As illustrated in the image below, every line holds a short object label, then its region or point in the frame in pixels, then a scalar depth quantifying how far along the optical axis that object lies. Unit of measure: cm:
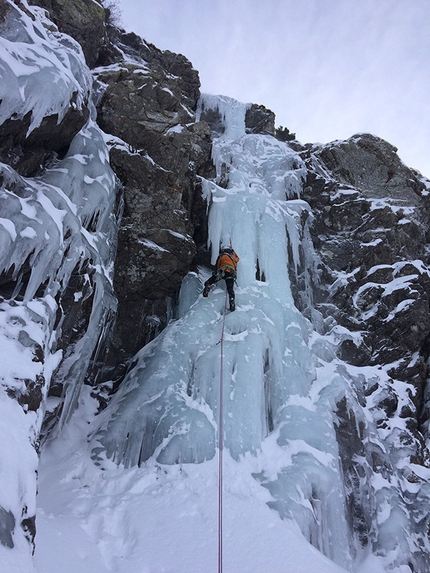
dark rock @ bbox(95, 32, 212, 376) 782
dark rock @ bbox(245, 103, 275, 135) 1562
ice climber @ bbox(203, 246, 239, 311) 775
